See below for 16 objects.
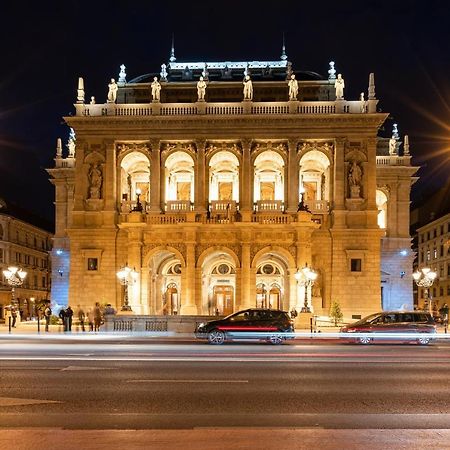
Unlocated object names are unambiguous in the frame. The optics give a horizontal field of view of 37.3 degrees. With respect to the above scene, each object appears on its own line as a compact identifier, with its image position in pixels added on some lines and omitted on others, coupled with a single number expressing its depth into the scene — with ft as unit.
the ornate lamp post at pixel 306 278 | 142.28
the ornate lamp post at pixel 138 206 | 168.41
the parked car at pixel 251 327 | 92.73
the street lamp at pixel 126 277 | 145.79
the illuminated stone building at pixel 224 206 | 169.68
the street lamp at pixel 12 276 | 135.33
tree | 154.20
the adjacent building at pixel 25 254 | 263.49
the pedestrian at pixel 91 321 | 133.94
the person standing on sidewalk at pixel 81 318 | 131.95
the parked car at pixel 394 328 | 98.78
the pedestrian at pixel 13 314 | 140.61
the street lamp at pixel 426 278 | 145.28
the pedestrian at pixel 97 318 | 128.09
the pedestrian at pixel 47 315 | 128.06
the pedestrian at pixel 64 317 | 129.92
